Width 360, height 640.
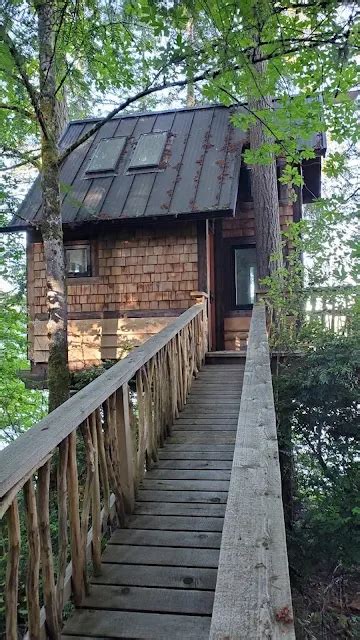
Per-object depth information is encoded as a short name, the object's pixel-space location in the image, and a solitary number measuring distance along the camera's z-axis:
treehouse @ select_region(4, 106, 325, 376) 9.27
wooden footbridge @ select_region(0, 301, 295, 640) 1.10
